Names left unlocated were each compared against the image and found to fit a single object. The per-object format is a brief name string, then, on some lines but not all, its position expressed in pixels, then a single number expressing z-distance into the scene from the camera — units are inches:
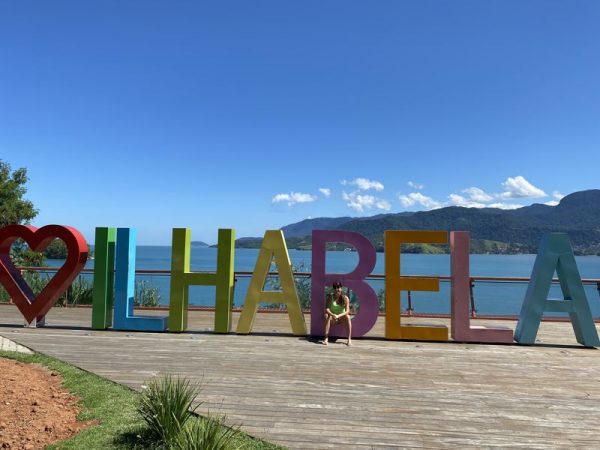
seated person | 354.6
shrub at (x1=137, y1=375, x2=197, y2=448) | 150.3
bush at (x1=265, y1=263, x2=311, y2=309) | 538.0
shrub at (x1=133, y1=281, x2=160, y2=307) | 568.7
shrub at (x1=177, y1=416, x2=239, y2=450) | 132.0
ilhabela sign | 350.3
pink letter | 357.1
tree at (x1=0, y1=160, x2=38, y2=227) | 737.0
